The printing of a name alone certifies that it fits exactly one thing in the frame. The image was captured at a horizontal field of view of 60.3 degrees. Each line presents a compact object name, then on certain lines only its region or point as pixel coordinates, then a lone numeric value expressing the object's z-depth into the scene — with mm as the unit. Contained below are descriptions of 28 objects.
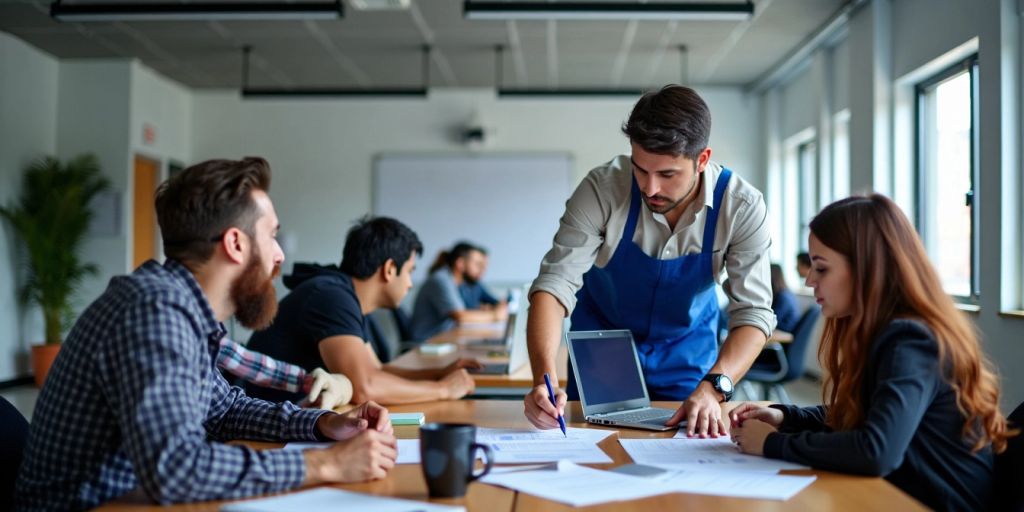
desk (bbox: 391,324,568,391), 2973
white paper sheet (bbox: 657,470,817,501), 1278
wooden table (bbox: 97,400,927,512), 1209
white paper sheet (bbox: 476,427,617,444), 1694
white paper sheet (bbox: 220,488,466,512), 1167
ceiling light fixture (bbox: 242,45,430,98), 7141
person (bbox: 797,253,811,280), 6100
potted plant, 7156
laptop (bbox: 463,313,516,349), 4285
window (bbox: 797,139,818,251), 8062
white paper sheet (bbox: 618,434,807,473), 1446
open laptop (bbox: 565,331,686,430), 1862
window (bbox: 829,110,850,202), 7030
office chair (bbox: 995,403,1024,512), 1447
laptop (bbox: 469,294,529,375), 3117
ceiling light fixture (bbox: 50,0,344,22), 5398
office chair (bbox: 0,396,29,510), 1522
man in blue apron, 1967
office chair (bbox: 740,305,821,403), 5320
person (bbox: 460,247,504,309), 7762
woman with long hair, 1376
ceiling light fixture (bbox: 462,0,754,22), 5238
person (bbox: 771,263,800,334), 5473
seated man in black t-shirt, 2428
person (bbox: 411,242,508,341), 6422
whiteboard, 9383
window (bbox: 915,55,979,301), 5133
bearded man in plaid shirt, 1182
